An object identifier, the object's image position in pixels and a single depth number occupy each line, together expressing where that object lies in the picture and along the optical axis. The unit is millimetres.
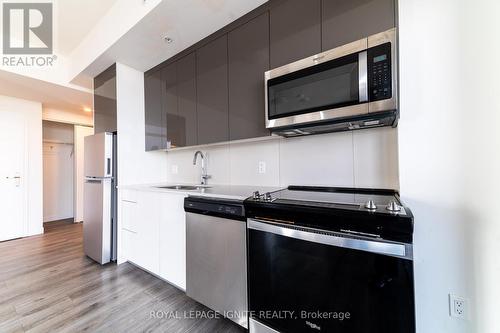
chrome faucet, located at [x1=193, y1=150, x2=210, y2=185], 2426
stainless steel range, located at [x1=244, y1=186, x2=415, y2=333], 875
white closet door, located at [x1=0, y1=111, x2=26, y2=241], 3400
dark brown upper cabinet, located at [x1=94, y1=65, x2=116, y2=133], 2619
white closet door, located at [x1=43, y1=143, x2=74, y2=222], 4617
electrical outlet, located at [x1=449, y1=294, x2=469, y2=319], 969
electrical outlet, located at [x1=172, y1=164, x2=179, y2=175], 2822
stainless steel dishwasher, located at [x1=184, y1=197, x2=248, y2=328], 1369
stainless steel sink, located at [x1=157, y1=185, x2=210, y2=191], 2330
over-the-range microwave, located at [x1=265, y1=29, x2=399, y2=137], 1075
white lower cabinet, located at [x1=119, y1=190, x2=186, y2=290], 1815
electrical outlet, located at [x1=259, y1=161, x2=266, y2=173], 1984
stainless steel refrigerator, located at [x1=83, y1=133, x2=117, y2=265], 2488
